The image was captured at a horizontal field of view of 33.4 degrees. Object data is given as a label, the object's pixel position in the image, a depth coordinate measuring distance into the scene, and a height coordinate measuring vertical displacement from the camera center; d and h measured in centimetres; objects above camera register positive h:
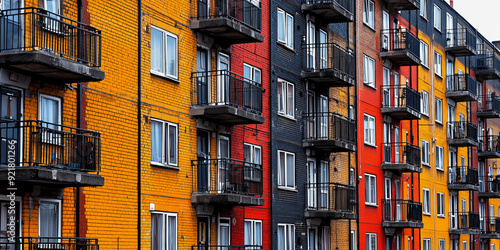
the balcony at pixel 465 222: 5016 -128
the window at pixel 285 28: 3172 +666
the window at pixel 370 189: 3889 +59
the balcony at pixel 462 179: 5034 +137
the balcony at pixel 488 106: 5712 +662
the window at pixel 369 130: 3944 +343
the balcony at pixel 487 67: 5775 +938
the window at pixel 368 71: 3988 +631
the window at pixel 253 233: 2855 -107
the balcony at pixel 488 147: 5653 +373
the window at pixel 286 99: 3156 +395
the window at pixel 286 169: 3112 +124
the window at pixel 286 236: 3084 -129
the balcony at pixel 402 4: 4282 +1023
